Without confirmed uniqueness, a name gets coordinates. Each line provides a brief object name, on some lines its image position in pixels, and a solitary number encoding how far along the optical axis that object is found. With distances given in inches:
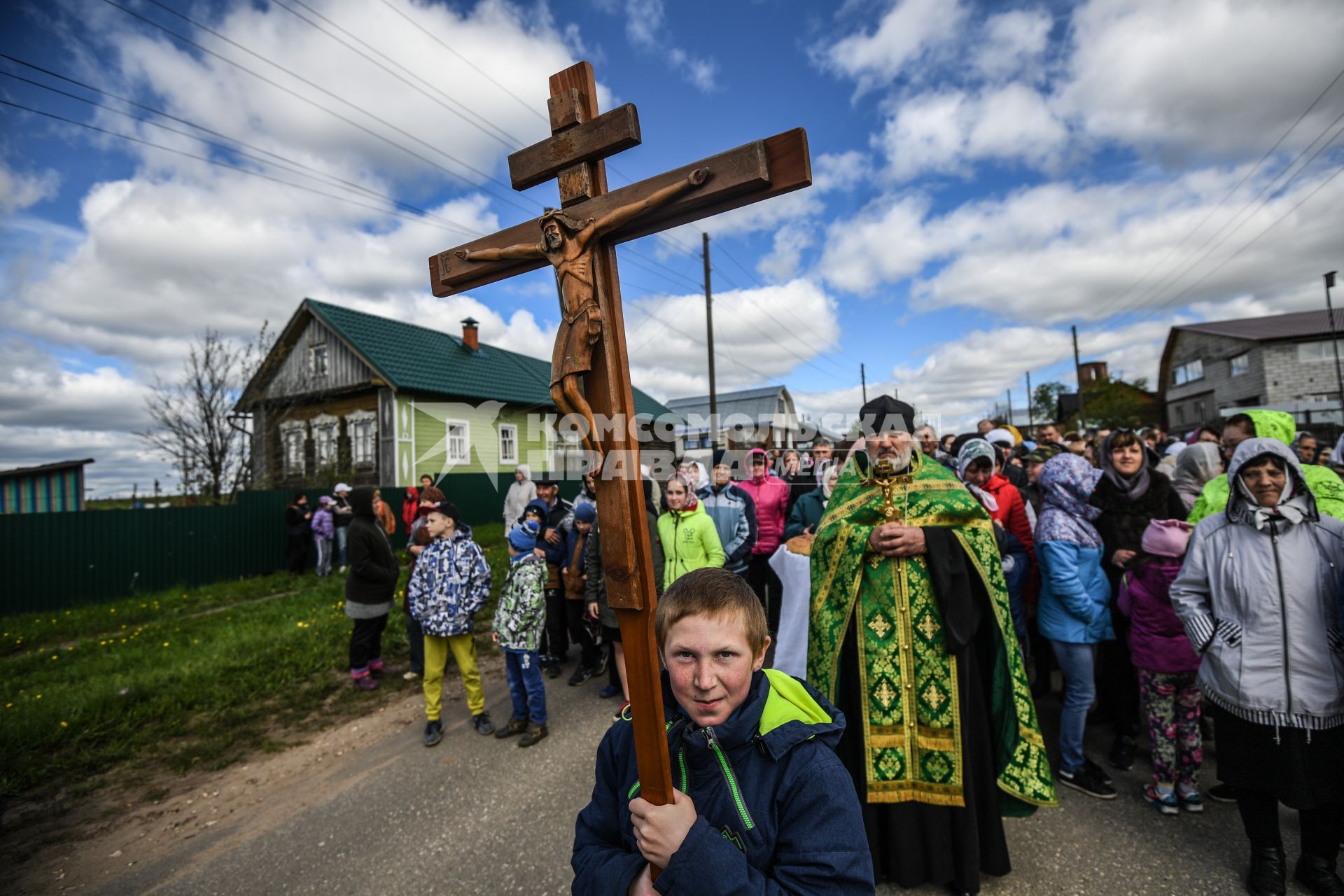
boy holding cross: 55.5
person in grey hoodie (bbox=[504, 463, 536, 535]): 360.2
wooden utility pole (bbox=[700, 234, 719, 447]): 601.3
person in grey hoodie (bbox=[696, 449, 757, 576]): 238.1
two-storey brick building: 1104.8
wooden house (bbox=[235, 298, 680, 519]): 731.4
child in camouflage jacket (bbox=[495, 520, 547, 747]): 189.2
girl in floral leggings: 132.6
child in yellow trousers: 189.0
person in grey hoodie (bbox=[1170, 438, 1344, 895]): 102.9
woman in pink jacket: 256.4
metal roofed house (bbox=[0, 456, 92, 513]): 522.6
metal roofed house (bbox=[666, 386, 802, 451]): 884.6
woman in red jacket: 190.4
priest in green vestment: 111.1
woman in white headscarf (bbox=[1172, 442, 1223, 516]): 171.0
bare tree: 567.5
